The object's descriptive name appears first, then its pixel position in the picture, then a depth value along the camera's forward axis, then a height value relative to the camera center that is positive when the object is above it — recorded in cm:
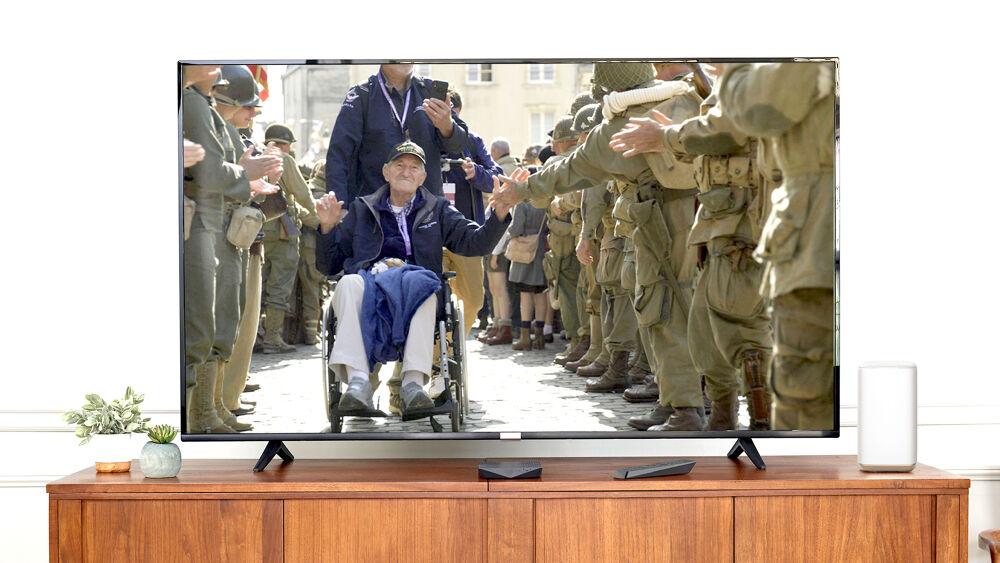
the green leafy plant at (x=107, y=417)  328 -48
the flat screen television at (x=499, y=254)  331 +3
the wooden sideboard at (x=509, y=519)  314 -76
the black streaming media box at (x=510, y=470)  319 -62
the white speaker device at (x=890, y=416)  324 -46
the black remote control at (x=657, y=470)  319 -62
